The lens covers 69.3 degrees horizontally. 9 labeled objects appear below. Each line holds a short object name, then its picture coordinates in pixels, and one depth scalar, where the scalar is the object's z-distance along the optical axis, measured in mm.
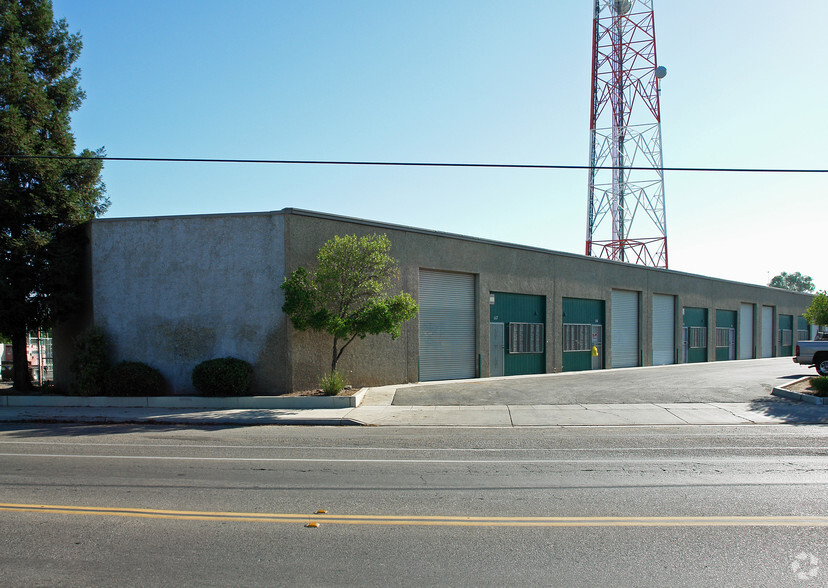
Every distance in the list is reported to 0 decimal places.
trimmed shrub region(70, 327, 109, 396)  16797
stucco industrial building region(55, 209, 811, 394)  17562
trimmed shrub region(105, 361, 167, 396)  16641
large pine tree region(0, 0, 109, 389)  17797
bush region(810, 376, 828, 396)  16859
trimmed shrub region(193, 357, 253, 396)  16172
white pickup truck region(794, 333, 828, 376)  23555
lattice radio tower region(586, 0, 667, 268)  35312
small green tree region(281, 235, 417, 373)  16234
